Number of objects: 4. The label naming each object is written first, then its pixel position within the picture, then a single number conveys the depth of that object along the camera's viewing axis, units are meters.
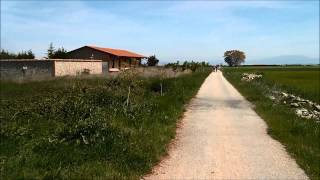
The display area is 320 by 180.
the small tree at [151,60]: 46.27
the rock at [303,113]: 10.32
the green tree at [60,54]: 33.02
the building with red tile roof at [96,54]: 35.20
